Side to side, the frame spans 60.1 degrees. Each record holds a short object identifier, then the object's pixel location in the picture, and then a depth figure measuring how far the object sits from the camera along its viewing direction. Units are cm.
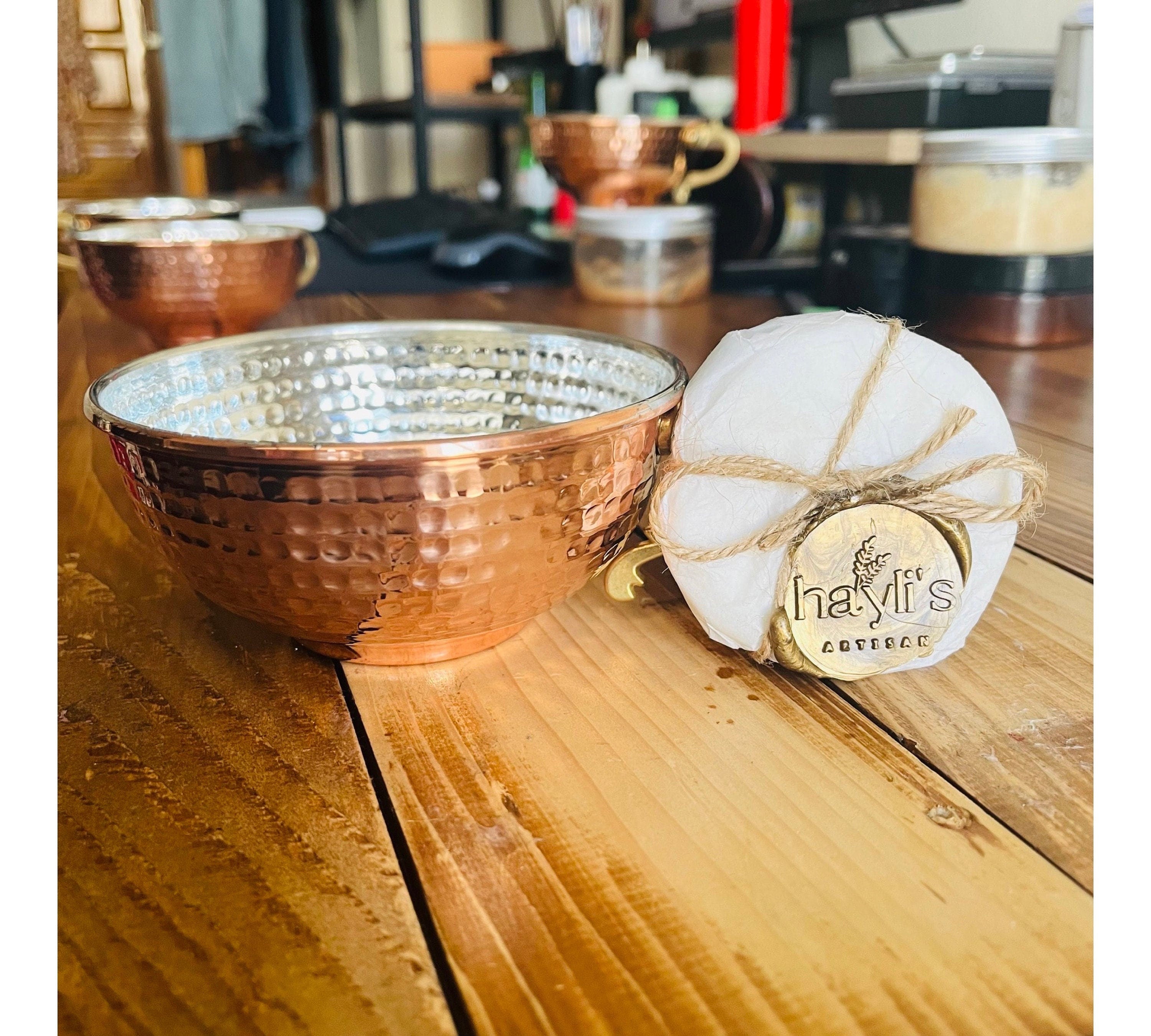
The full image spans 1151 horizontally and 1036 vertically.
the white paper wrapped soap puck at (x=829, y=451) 29
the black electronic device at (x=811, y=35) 124
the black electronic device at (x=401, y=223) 129
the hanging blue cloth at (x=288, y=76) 299
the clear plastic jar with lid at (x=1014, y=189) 78
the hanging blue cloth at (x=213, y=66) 311
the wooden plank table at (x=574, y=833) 20
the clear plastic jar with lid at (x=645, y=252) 104
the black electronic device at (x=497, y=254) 117
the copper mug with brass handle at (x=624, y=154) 104
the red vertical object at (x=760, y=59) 121
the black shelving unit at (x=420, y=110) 167
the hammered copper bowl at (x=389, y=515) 26
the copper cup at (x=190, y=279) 71
